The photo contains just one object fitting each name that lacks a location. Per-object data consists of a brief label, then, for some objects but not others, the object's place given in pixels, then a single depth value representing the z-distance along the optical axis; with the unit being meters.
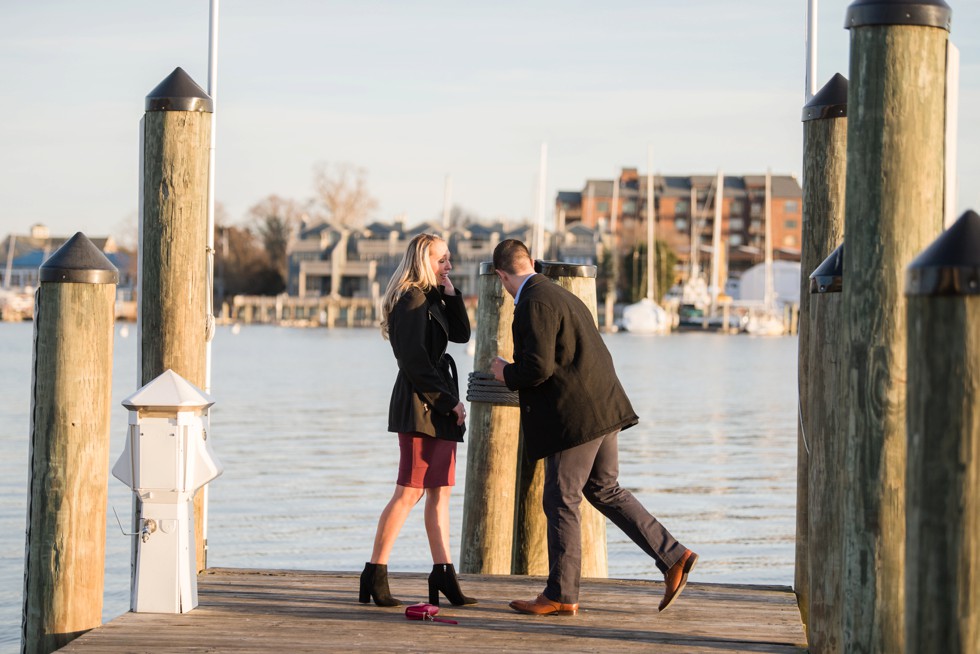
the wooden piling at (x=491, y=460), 15.36
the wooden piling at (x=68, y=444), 11.30
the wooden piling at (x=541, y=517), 14.50
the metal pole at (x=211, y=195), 13.36
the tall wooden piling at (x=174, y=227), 12.87
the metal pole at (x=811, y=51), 13.66
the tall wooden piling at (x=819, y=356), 10.16
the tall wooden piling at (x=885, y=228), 8.44
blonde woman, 12.04
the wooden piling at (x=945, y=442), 7.03
